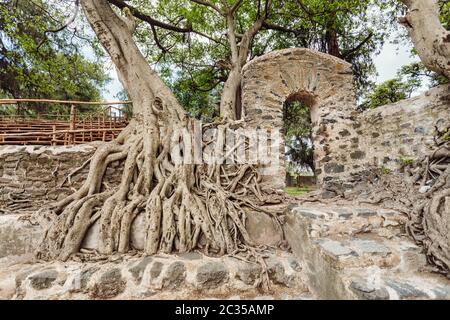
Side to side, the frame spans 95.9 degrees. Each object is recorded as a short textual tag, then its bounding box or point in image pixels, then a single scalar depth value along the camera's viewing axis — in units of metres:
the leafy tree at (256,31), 6.63
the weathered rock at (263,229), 2.54
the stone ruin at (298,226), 1.64
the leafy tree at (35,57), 6.13
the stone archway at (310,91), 3.77
